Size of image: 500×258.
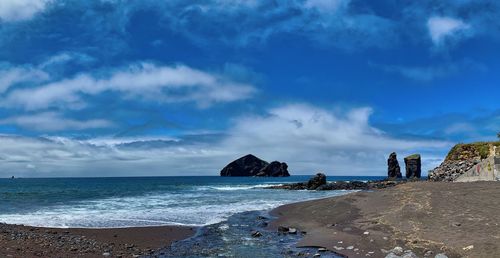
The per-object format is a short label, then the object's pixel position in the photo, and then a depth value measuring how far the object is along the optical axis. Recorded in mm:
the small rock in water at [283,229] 22528
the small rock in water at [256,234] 21250
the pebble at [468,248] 14245
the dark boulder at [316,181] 76988
